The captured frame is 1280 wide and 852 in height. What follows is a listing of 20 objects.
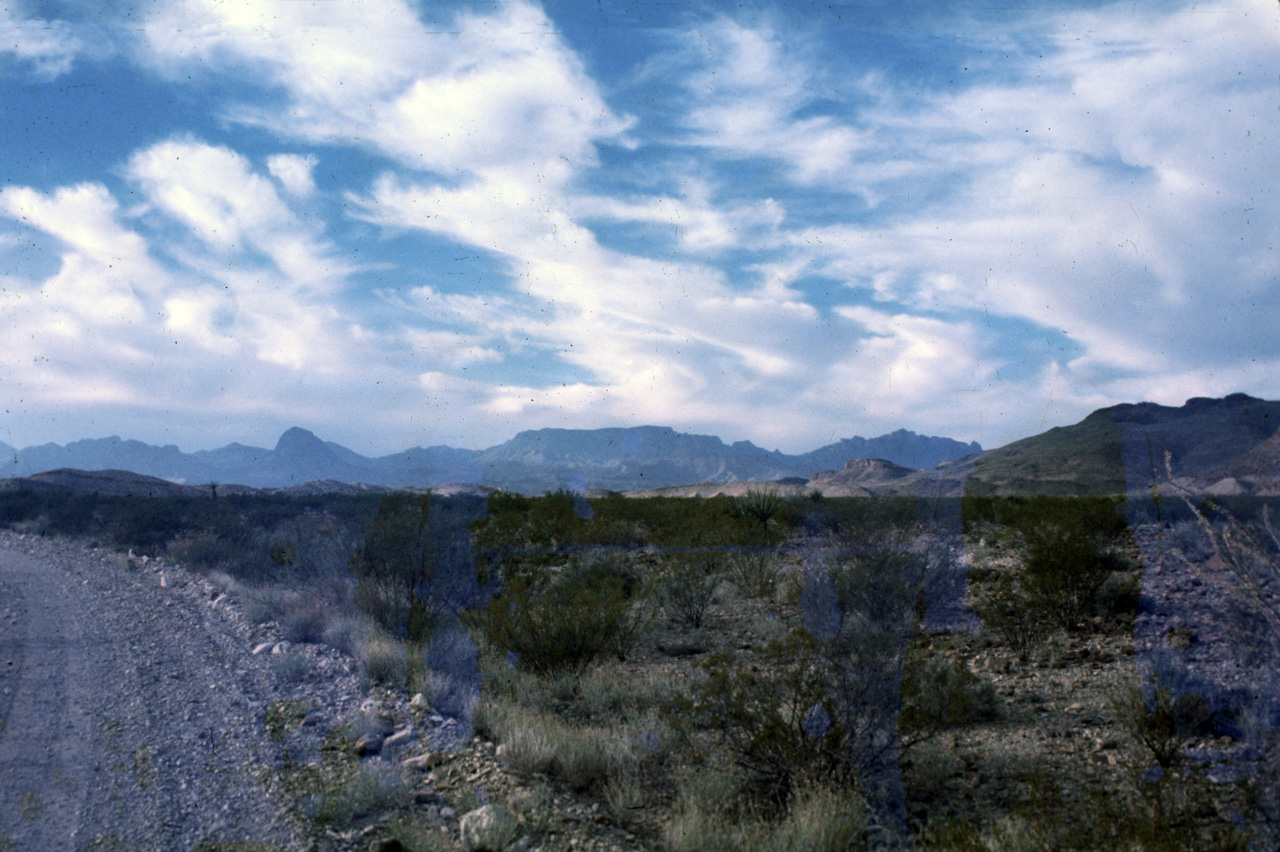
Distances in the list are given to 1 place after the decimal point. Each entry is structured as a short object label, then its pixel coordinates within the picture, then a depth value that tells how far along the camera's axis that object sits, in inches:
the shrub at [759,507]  843.4
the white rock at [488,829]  183.0
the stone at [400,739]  254.8
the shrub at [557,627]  350.6
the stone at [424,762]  237.1
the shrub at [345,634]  384.4
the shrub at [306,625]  407.8
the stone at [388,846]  176.2
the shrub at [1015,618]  362.3
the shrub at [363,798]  198.1
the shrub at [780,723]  209.0
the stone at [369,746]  250.5
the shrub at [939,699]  219.0
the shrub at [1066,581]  387.9
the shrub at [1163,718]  221.1
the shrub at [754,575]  569.6
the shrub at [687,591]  490.3
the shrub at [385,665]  324.8
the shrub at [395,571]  441.1
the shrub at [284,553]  717.9
